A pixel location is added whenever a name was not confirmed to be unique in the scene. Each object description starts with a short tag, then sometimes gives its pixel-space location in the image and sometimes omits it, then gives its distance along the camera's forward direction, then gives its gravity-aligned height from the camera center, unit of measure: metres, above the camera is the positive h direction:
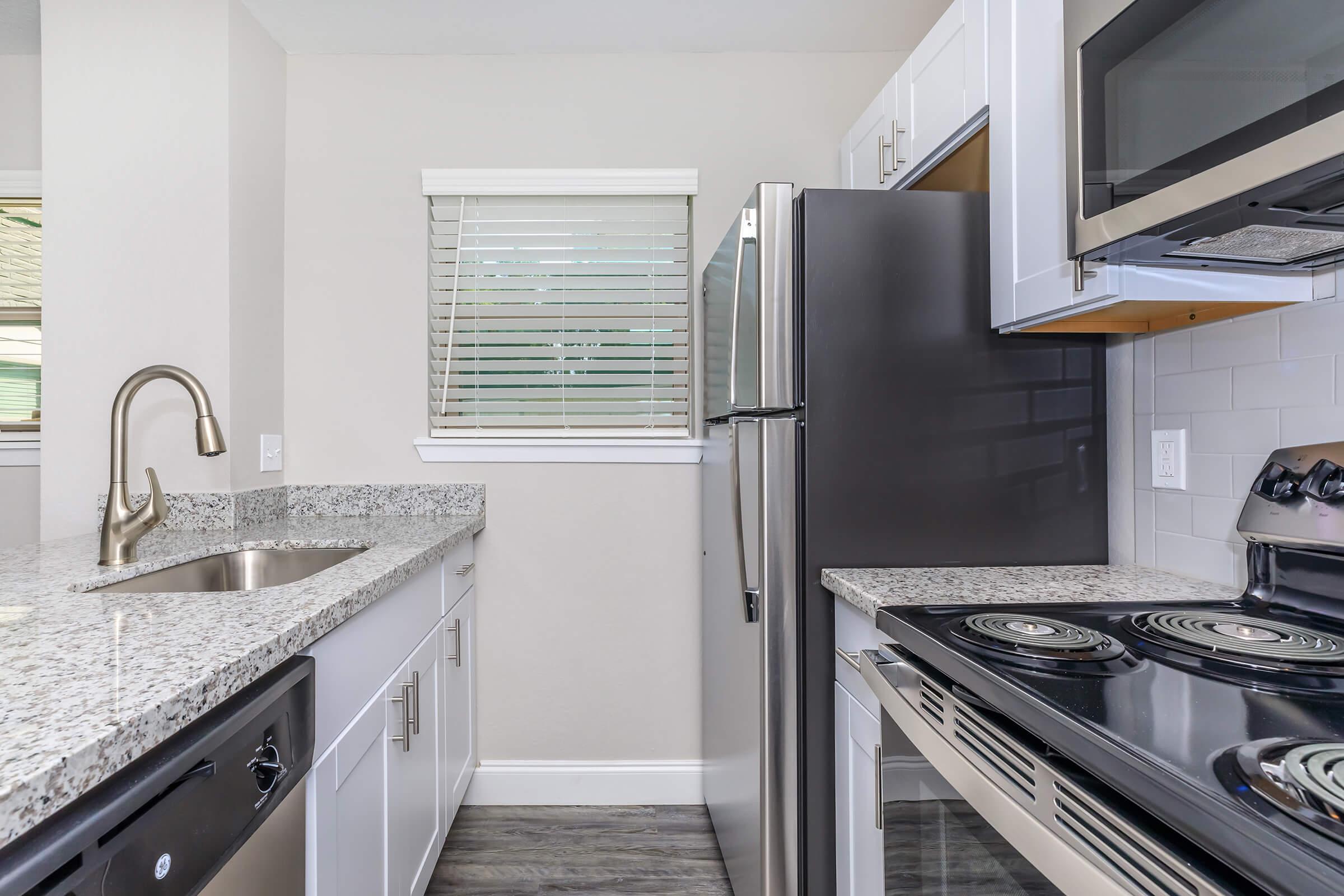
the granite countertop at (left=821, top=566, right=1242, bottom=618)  1.16 -0.25
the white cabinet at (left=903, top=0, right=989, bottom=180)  1.43 +0.83
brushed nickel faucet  1.38 -0.06
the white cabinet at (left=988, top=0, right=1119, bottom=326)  1.18 +0.52
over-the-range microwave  0.73 +0.39
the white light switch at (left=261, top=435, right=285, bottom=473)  2.19 +0.00
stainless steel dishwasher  0.54 -0.34
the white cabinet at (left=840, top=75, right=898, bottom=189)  1.87 +0.91
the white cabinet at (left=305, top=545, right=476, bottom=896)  1.08 -0.60
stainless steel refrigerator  1.40 +0.03
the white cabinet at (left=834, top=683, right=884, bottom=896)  1.14 -0.63
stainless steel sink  1.57 -0.28
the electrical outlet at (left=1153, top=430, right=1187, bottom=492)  1.33 -0.02
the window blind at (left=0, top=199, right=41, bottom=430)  2.35 +0.51
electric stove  0.48 -0.26
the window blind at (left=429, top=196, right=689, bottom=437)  2.34 +0.48
